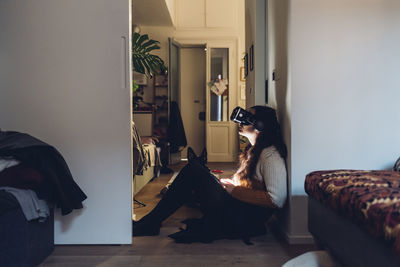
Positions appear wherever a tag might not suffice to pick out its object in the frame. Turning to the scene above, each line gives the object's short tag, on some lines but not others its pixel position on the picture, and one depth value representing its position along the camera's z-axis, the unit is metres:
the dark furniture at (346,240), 1.11
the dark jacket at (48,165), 1.78
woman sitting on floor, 2.15
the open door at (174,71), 5.98
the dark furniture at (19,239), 1.56
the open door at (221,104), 6.57
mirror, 6.62
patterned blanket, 1.06
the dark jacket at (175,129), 5.99
